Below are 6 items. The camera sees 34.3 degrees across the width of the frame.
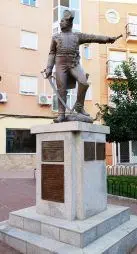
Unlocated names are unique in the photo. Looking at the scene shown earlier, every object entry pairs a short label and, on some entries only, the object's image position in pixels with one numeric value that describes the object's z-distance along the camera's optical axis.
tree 10.43
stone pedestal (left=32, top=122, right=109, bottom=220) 4.01
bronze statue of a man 4.44
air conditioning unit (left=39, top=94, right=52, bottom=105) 15.58
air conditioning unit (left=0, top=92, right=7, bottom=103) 14.72
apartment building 15.21
